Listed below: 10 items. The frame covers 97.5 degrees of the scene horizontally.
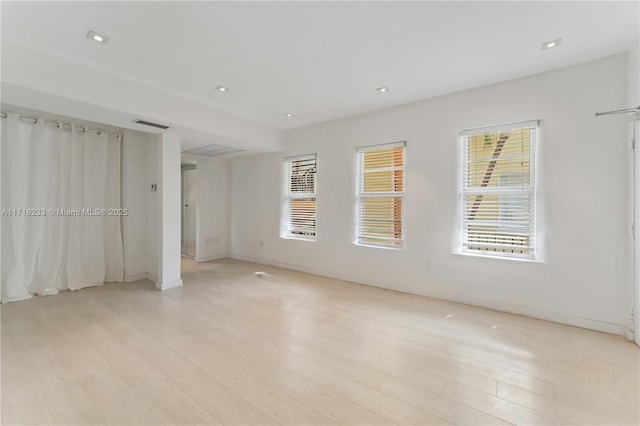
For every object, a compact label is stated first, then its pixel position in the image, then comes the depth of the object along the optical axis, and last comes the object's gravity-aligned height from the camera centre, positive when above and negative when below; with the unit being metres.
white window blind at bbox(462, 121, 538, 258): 3.28 +0.26
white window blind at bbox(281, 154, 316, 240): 5.34 +0.26
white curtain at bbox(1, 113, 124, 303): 3.67 +0.05
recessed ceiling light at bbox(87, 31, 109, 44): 2.40 +1.52
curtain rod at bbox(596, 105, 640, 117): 2.48 +0.91
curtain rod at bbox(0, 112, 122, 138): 3.73 +1.25
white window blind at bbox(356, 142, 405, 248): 4.28 +0.26
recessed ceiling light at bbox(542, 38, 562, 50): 2.51 +1.52
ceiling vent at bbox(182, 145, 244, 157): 5.32 +1.23
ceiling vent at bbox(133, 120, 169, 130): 3.59 +1.17
